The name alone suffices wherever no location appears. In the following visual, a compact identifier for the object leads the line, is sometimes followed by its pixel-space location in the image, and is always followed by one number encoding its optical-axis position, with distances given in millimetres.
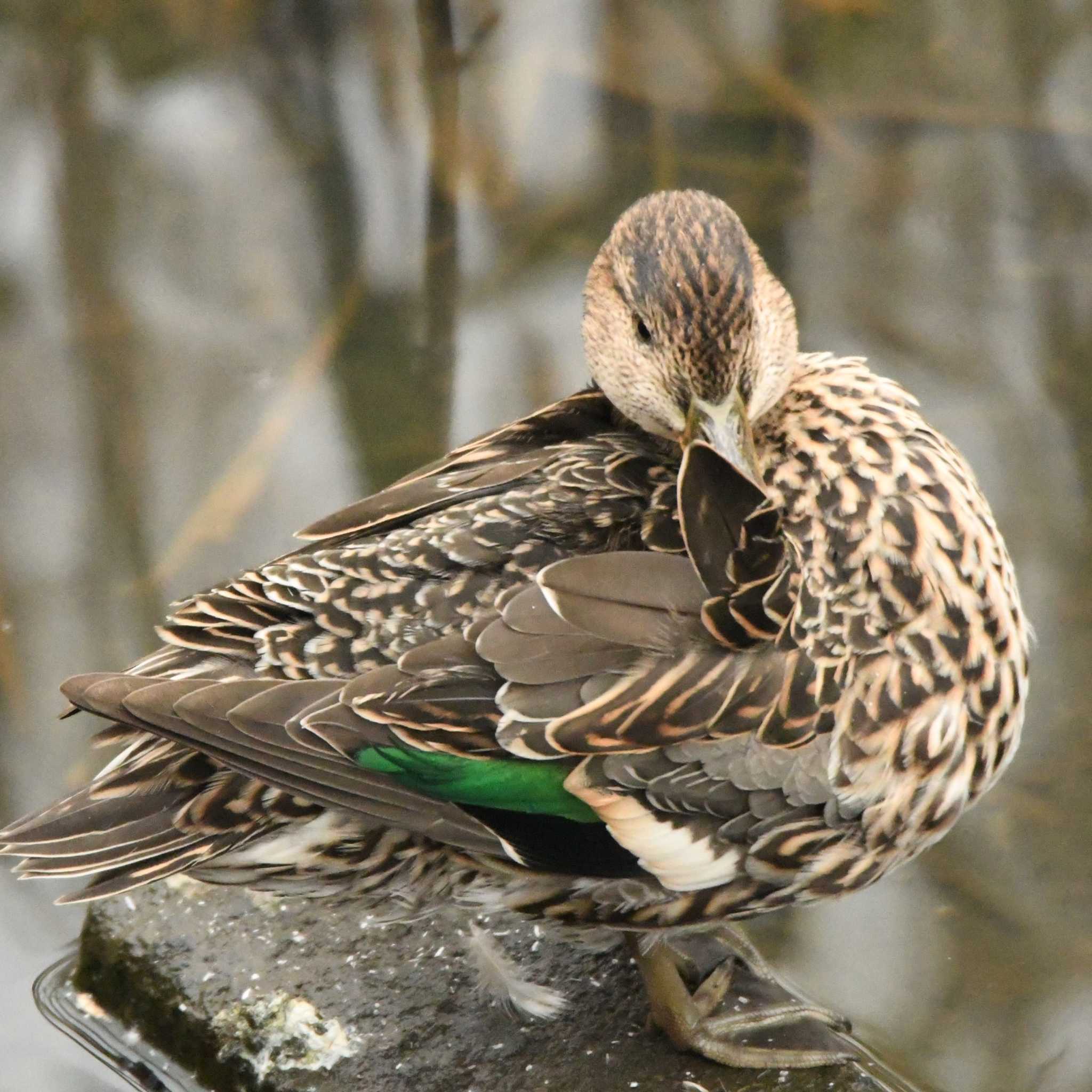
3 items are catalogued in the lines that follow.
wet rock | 8008
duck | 6793
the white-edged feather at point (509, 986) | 8211
